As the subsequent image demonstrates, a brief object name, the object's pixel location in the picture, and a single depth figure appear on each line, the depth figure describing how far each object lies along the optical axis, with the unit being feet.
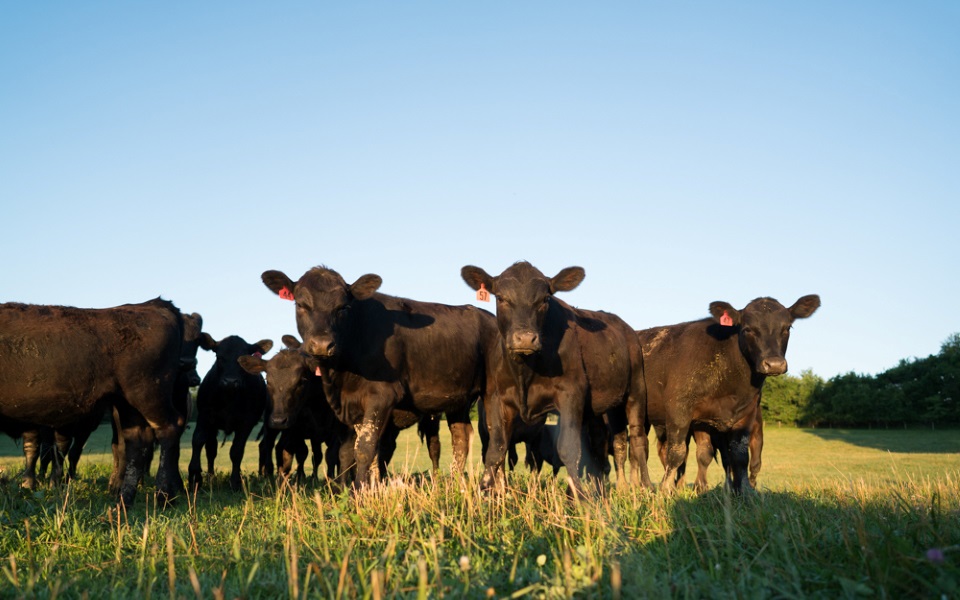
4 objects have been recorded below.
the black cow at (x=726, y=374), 33.96
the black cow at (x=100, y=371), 26.48
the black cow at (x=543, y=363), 28.17
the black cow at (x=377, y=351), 29.91
